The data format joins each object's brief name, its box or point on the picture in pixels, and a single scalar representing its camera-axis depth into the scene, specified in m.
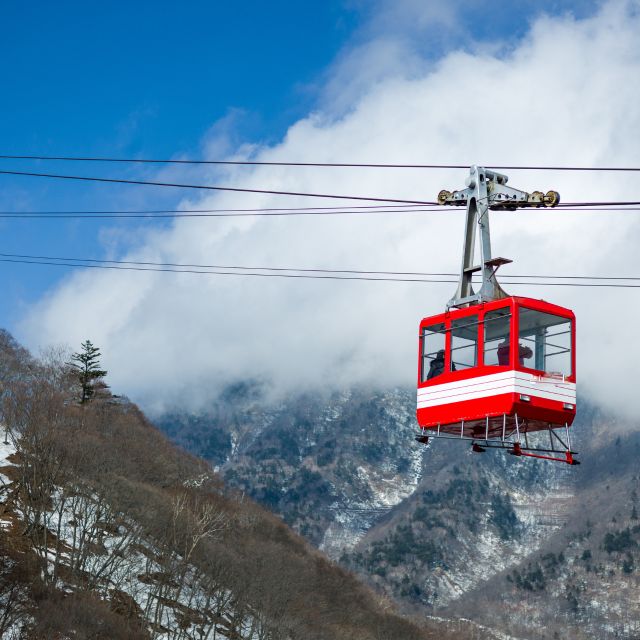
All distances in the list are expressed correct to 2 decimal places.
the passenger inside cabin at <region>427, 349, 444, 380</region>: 34.50
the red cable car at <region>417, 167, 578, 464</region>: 32.03
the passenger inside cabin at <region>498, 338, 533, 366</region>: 32.19
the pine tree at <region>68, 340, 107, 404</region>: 133.12
